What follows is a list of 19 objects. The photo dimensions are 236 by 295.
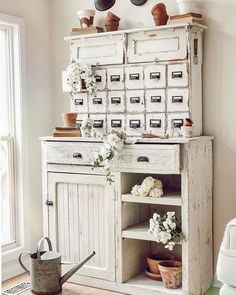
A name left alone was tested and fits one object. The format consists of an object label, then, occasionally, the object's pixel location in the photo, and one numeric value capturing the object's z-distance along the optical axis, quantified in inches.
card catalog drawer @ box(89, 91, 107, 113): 154.1
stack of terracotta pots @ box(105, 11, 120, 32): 152.8
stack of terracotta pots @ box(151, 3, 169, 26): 143.4
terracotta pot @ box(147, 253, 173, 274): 145.6
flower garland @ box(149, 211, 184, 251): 131.6
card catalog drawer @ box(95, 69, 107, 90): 153.0
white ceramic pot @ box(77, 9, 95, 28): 156.8
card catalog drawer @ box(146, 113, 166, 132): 145.3
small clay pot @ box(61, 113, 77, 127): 151.6
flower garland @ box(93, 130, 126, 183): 133.8
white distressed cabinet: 132.3
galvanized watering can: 136.6
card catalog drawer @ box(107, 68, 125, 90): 150.0
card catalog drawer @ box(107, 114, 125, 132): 151.6
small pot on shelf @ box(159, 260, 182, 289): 136.9
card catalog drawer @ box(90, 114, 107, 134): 154.9
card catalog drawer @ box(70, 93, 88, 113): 157.0
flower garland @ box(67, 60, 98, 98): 152.1
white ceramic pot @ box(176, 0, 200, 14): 140.4
